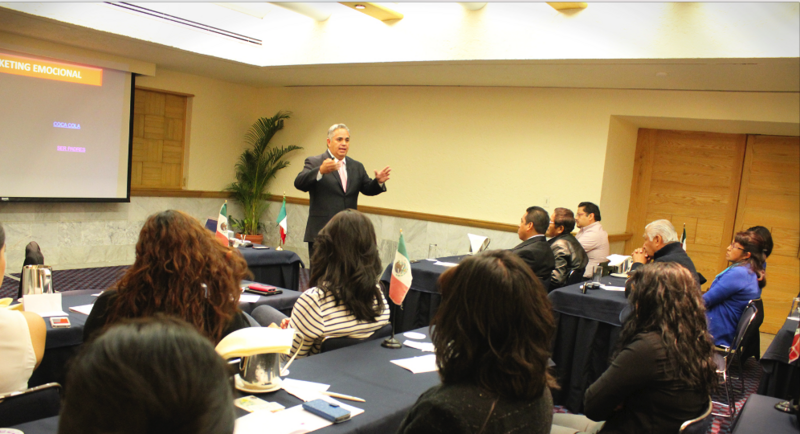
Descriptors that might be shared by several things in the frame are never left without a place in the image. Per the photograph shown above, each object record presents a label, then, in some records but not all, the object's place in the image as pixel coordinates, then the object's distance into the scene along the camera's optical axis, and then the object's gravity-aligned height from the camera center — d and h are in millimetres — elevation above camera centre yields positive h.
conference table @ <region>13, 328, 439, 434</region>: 1671 -714
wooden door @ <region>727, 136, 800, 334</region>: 6371 +67
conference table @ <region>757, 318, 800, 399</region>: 3527 -959
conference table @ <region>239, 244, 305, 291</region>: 5039 -894
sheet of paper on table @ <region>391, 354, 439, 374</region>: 2184 -708
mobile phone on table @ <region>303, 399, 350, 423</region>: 1639 -688
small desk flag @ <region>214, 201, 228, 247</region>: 4429 -499
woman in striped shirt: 2393 -476
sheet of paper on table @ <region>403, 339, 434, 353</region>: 2488 -717
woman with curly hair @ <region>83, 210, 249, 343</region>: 1871 -410
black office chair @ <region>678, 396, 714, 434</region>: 1992 -764
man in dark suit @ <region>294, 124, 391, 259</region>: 4949 -100
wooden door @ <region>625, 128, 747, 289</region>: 6699 +211
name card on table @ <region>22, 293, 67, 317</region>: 2727 -768
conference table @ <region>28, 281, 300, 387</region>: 2553 -916
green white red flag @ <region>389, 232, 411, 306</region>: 2713 -460
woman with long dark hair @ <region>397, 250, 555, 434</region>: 1270 -379
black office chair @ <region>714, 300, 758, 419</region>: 3657 -936
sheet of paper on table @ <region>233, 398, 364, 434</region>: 1549 -704
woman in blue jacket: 4078 -562
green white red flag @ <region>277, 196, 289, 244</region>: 5156 -499
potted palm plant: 9125 -163
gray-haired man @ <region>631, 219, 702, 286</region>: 4184 -305
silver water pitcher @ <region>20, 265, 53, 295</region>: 2803 -664
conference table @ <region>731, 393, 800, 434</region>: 2191 -814
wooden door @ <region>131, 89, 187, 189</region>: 8094 +206
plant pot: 8928 -1154
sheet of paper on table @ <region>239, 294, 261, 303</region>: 3357 -791
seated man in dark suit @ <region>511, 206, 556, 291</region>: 4418 -423
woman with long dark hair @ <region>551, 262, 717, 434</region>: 2037 -572
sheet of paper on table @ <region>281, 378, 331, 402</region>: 1808 -705
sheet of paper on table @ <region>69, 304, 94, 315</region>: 2836 -798
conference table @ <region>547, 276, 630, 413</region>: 3793 -942
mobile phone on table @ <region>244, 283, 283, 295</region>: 3586 -778
